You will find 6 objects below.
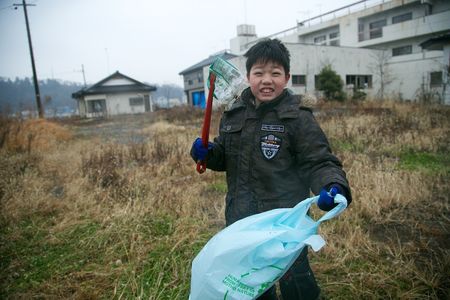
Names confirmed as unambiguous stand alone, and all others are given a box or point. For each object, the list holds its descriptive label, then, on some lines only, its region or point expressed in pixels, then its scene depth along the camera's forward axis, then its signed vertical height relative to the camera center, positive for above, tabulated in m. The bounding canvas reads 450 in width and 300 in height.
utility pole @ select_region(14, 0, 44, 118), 15.66 +2.99
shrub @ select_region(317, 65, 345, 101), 17.53 +1.11
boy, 1.44 -0.20
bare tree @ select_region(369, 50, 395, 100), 21.72 +2.40
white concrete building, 19.17 +3.48
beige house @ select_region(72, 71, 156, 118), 28.81 +2.10
